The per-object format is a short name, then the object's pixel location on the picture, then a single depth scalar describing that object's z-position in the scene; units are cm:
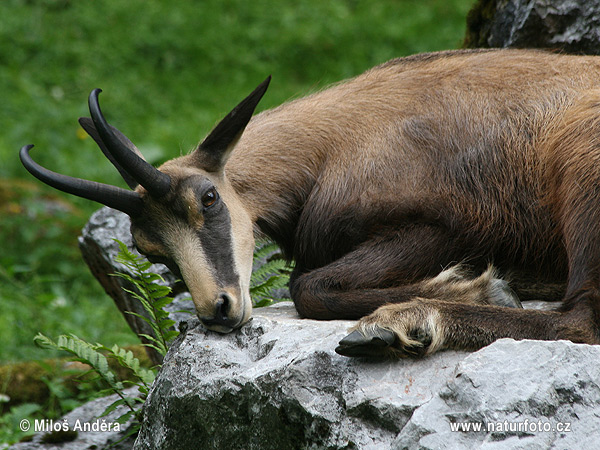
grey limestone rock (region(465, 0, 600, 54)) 1201
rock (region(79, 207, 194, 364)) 1187
